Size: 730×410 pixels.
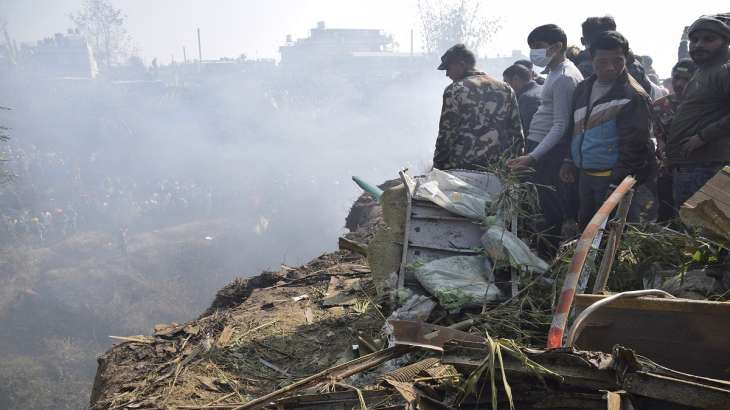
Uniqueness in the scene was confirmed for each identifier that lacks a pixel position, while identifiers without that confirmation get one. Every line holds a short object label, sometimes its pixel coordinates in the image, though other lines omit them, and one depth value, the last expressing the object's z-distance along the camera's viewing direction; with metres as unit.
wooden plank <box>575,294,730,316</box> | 1.85
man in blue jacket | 3.50
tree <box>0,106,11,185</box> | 16.61
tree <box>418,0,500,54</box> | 35.12
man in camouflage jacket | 4.16
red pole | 1.92
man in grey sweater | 3.98
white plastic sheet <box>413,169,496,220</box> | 3.66
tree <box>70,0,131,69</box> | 38.44
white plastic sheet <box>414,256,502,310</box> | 3.19
